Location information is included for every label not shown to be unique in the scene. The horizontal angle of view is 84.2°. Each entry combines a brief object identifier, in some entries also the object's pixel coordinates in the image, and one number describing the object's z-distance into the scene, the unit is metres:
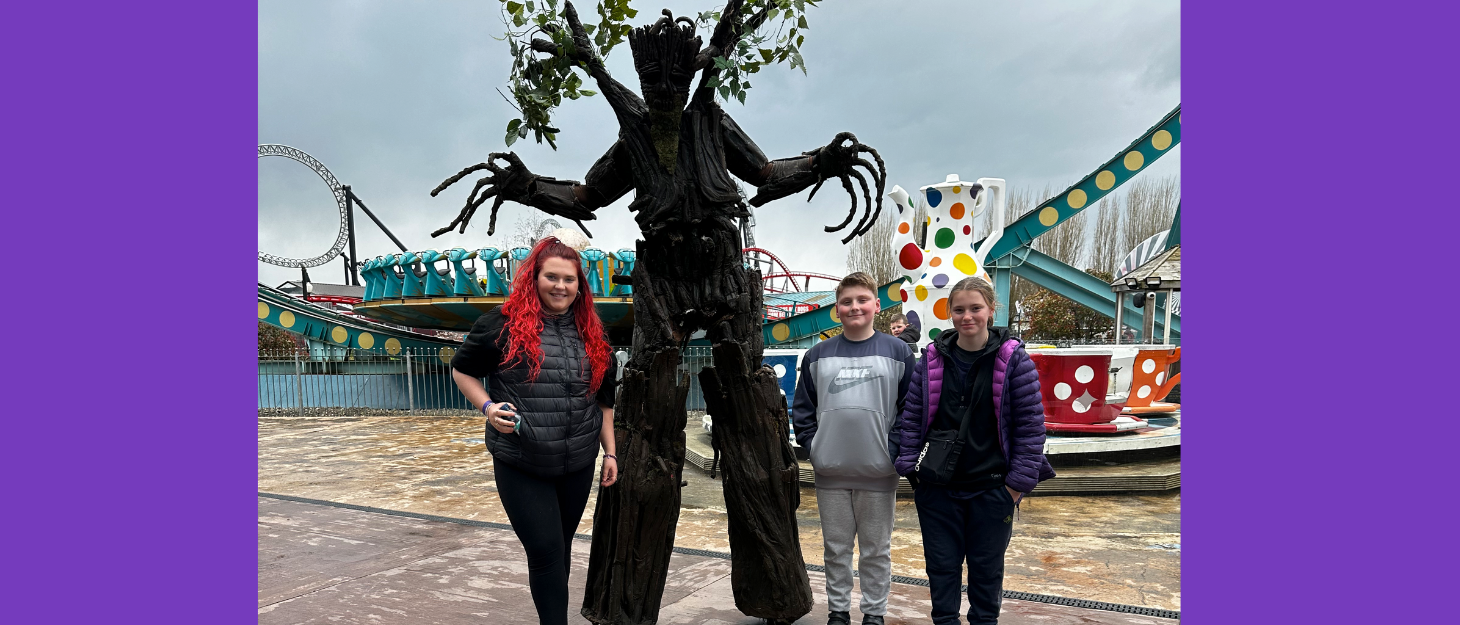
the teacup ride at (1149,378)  8.56
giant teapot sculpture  8.21
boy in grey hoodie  3.06
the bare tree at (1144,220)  29.25
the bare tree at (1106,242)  29.73
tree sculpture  3.02
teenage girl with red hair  2.64
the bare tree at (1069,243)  29.75
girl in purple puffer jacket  2.81
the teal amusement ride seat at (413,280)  16.22
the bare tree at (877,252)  30.14
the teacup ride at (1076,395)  7.51
